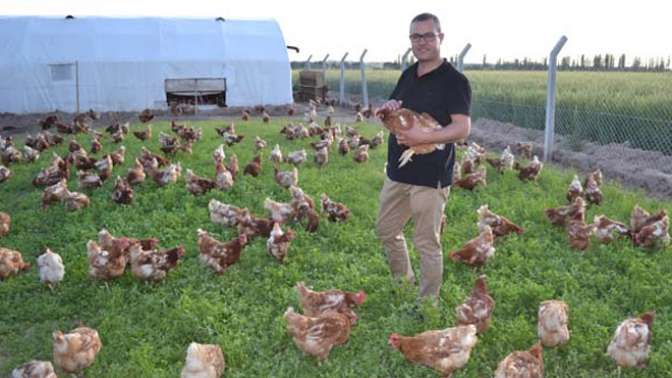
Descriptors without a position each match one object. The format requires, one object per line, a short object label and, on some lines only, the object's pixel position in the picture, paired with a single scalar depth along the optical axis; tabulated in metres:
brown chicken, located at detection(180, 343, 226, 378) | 4.08
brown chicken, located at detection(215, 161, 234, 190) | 9.24
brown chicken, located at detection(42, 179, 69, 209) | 8.62
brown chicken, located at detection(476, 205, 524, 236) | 6.94
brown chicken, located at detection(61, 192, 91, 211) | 8.41
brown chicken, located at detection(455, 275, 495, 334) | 4.73
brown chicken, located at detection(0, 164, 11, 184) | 10.00
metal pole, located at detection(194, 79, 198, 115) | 23.33
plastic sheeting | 21.44
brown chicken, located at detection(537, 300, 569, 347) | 4.54
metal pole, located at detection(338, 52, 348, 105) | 26.46
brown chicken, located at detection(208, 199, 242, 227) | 7.60
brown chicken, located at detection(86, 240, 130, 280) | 5.94
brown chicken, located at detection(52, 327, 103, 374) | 4.36
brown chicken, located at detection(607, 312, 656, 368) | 4.28
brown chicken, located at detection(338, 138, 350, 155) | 11.89
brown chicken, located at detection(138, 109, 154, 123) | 17.81
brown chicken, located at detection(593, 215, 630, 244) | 6.69
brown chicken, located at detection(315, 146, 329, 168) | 10.98
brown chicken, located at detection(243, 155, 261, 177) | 10.14
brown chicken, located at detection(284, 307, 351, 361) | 4.47
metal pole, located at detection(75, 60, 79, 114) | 21.09
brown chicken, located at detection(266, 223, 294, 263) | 6.35
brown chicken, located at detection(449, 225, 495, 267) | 6.08
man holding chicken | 4.41
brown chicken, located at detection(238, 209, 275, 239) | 7.16
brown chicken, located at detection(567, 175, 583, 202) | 8.19
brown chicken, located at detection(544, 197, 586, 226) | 7.09
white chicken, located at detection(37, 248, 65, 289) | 5.89
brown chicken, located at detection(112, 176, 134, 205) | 8.63
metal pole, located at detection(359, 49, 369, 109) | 23.01
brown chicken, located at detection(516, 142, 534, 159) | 11.99
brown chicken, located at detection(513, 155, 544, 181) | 9.47
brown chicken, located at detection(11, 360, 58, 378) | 4.11
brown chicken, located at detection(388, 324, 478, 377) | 4.18
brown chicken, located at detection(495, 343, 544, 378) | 3.89
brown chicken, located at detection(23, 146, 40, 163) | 11.61
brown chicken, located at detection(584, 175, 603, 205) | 8.23
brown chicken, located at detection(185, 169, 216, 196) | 9.05
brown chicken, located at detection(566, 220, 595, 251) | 6.54
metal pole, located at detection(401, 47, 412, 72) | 20.14
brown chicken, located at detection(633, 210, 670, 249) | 6.47
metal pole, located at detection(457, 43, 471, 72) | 14.65
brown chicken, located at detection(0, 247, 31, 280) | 6.18
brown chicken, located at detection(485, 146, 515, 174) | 10.10
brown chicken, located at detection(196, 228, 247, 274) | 6.13
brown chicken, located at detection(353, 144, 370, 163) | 11.27
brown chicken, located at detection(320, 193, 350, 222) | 7.66
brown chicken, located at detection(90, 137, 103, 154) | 12.33
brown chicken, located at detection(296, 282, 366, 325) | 4.97
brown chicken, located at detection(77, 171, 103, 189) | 9.41
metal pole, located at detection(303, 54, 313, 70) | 32.17
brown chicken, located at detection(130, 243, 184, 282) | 5.92
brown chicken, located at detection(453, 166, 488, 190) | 9.09
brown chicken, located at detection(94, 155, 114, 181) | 9.93
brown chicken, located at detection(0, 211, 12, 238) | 7.50
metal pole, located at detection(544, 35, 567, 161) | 11.38
